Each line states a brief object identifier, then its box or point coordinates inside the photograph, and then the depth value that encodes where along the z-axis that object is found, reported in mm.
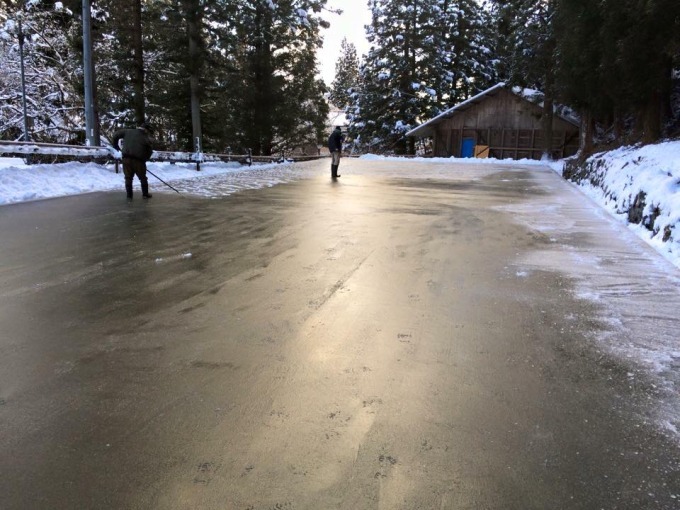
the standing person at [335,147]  17109
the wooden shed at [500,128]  39656
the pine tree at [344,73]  81312
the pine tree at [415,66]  50156
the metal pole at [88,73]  14261
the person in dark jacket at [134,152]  10523
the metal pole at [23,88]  21041
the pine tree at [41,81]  26047
